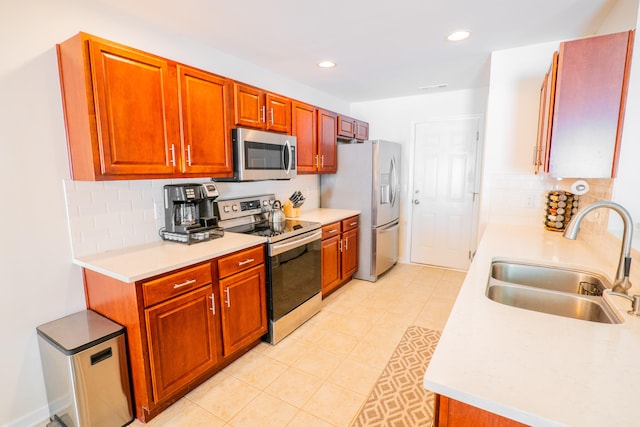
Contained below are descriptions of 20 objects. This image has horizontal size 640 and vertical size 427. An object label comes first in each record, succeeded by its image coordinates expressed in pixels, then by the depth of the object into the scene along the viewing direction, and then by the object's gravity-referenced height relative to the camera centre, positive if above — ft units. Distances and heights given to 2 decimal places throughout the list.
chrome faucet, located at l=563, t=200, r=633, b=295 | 3.73 -0.73
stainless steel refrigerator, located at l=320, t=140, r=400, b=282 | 11.94 -0.70
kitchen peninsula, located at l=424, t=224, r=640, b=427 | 2.19 -1.65
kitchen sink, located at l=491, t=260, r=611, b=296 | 5.08 -1.83
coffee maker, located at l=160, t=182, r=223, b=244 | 6.98 -0.84
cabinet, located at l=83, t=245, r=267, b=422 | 5.40 -2.77
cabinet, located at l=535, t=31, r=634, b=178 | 5.06 +1.17
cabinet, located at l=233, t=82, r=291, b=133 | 7.98 +1.90
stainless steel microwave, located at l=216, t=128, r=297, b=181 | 7.91 +0.59
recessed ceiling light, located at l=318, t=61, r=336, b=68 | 9.43 +3.47
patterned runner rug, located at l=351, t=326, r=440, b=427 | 5.70 -4.48
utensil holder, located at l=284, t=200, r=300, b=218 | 11.00 -1.23
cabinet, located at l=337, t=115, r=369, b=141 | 12.67 +2.06
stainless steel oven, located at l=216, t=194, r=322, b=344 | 7.93 -2.28
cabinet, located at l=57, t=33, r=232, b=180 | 5.33 +1.28
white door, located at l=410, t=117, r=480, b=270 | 13.05 -0.75
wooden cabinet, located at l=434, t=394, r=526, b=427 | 2.34 -1.88
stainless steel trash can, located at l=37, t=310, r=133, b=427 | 5.07 -3.31
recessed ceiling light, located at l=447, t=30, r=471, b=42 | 7.40 +3.41
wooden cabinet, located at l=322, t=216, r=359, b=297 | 10.52 -2.81
